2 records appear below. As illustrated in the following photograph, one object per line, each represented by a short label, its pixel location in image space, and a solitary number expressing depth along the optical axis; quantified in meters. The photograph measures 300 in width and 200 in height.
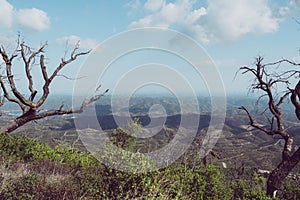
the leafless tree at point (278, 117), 8.74
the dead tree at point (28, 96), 9.30
